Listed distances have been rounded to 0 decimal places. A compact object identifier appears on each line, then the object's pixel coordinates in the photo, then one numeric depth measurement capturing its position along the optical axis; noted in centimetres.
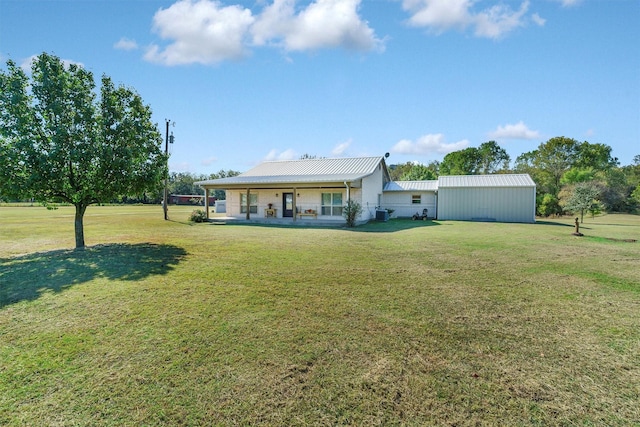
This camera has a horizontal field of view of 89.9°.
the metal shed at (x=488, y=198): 2191
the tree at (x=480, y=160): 5131
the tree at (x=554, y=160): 4241
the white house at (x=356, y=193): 1944
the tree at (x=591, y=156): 4241
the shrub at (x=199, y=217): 2002
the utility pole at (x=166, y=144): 2222
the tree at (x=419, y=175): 4169
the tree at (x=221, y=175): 7757
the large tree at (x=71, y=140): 874
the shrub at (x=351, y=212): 1725
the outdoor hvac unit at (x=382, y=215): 2159
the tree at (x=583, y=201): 1966
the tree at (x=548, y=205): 2753
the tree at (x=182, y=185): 7838
